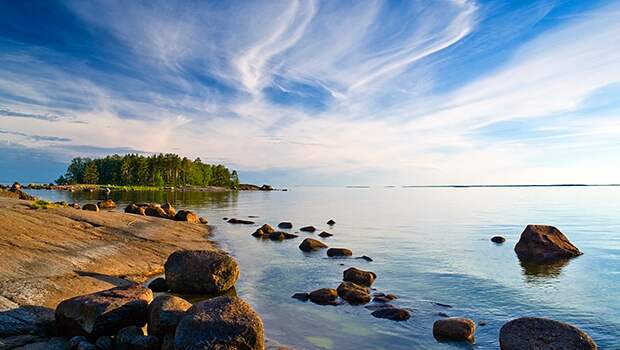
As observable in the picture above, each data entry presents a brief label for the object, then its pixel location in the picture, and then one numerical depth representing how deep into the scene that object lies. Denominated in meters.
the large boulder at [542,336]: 10.88
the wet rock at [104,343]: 10.39
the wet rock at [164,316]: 10.83
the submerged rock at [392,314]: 14.97
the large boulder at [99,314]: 10.81
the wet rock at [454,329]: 13.24
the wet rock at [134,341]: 10.41
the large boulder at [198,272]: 17.03
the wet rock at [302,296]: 17.24
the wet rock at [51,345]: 9.99
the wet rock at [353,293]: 16.89
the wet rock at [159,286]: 17.47
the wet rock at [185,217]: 42.62
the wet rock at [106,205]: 51.53
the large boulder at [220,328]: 9.51
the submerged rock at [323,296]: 16.67
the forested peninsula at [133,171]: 162.88
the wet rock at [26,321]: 10.74
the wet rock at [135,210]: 43.47
